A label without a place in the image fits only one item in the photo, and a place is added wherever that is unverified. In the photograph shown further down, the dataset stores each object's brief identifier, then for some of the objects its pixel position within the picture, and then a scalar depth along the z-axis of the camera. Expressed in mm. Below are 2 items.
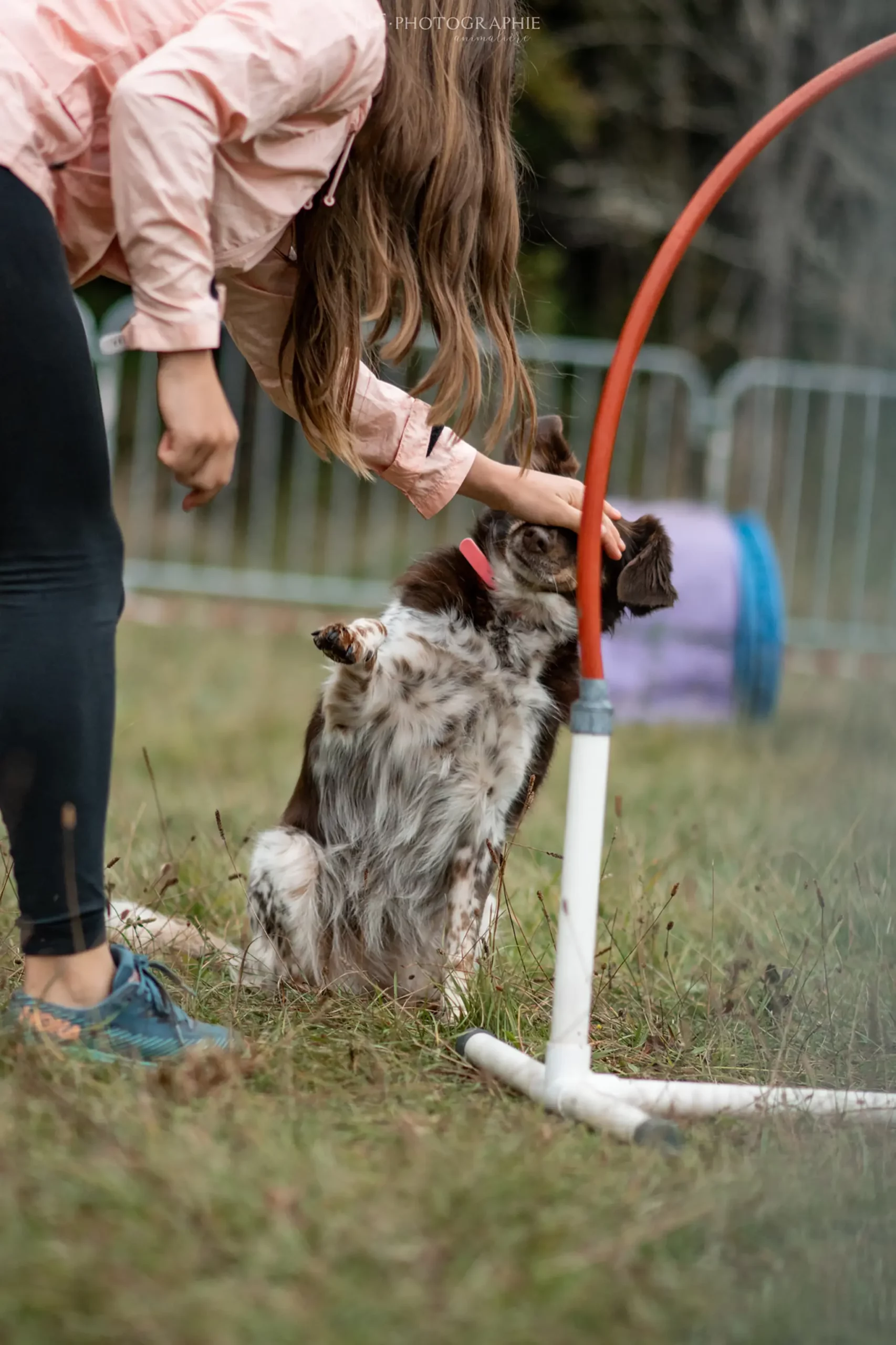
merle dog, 6676
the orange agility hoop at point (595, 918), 4219
